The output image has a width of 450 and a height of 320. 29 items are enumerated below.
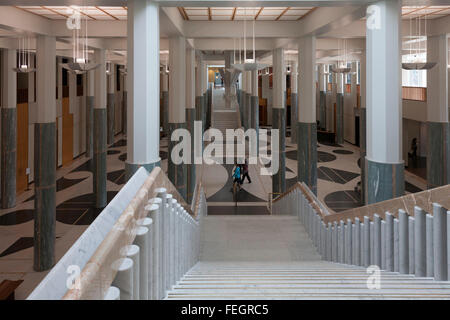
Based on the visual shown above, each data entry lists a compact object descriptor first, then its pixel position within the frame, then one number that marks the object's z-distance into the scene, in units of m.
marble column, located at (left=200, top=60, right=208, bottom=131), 39.34
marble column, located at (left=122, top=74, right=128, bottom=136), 41.09
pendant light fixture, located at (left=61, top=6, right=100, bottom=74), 13.18
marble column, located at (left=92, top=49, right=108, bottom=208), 20.55
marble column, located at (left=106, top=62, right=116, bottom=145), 35.22
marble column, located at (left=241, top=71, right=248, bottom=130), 38.25
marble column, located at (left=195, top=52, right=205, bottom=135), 28.05
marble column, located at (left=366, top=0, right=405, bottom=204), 8.34
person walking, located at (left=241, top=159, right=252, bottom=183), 23.45
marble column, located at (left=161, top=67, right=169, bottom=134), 36.84
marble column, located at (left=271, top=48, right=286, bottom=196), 20.55
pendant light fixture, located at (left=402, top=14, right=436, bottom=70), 10.90
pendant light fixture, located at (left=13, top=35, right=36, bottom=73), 14.35
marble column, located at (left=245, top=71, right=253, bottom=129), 33.72
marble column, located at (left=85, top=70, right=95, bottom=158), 26.37
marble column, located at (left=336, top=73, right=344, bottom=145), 38.66
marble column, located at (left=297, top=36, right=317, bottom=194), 14.99
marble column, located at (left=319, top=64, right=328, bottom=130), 44.22
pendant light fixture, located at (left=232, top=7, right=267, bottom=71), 9.55
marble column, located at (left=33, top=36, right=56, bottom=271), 14.04
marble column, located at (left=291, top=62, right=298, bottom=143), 37.72
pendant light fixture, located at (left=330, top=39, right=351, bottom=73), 20.05
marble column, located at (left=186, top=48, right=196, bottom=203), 18.67
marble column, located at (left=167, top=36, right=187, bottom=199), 14.77
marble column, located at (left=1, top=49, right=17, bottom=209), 19.78
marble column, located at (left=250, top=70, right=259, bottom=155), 30.03
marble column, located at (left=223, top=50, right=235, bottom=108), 26.95
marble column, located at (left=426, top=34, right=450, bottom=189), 15.63
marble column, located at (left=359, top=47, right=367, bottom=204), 19.09
